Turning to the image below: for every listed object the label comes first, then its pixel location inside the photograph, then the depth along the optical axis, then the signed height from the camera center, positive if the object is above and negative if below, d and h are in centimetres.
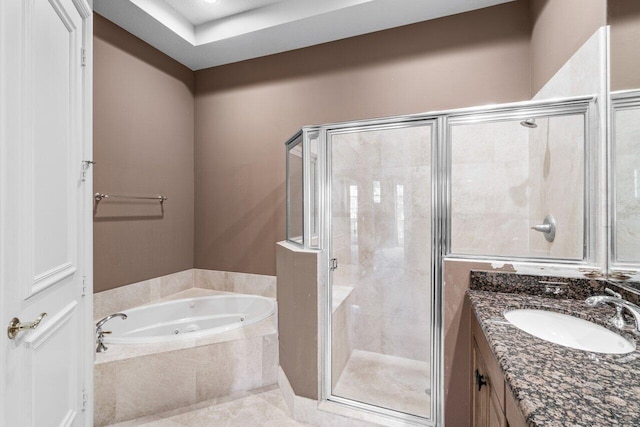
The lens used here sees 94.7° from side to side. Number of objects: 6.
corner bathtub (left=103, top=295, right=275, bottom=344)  239 -93
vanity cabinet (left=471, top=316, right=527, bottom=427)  81 -61
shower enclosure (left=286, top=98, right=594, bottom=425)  152 -3
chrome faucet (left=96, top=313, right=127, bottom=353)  188 -83
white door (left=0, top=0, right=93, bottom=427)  92 +0
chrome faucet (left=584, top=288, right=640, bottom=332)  97 -32
